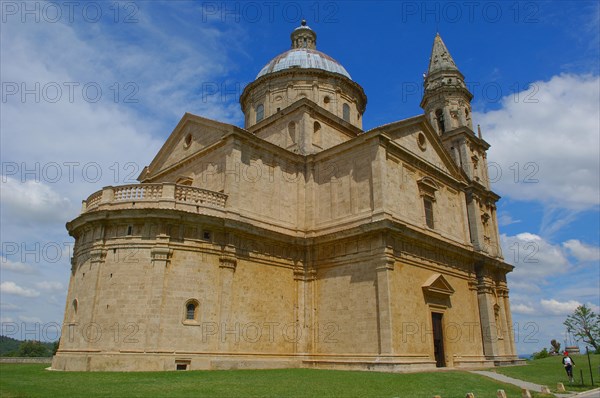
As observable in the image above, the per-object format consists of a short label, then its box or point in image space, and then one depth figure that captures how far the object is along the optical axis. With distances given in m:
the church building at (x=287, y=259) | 18.53
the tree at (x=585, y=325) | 54.06
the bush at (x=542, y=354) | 43.07
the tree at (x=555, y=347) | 46.12
